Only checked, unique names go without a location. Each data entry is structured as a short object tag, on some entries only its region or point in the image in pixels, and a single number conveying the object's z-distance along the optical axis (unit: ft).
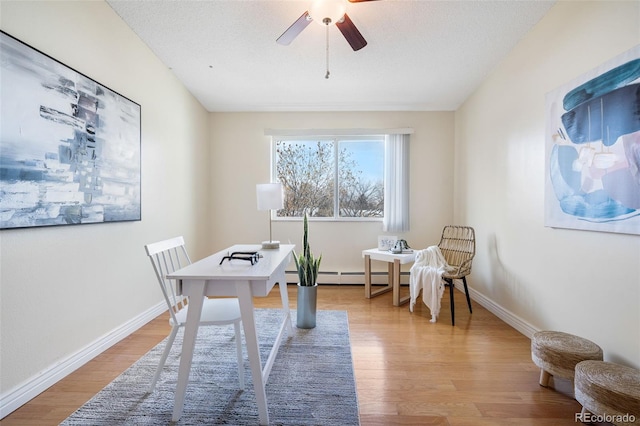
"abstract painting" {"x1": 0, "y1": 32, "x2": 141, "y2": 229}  5.06
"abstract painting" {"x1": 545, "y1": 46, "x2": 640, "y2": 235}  5.29
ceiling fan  6.15
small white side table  10.93
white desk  4.79
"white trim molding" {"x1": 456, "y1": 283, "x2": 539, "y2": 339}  8.36
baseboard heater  13.75
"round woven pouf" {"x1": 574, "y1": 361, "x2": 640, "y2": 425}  4.09
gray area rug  5.00
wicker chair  9.72
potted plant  8.71
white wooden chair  5.40
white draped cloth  9.57
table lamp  8.62
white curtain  13.60
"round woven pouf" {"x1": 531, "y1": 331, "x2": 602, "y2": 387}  5.33
